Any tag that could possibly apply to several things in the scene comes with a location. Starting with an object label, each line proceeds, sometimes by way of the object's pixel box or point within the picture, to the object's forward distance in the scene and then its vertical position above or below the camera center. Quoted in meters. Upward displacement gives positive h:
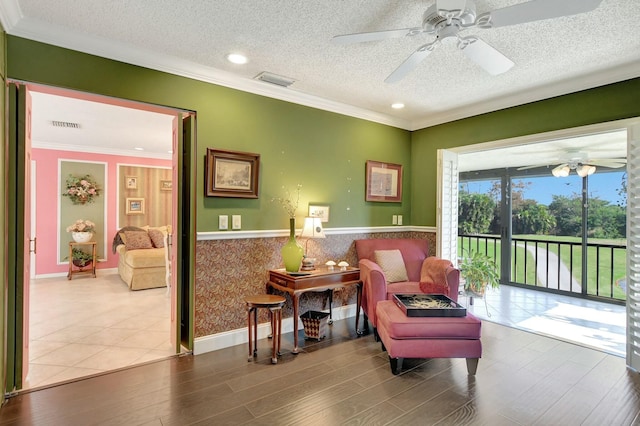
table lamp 3.36 -0.19
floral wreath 6.33 +0.41
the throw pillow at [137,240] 5.85 -0.50
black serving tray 2.67 -0.75
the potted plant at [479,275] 4.48 -0.82
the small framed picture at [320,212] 3.73 +0.00
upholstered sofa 5.31 -0.76
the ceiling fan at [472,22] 1.61 +1.02
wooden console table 3.06 -0.66
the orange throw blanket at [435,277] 3.48 -0.67
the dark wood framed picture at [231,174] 3.04 +0.35
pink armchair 3.26 -0.64
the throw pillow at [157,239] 6.18 -0.50
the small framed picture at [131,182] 6.90 +0.60
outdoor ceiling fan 4.88 +0.74
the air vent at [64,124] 4.75 +1.23
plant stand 6.12 -0.94
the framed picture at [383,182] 4.27 +0.40
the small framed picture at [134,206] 6.92 +0.11
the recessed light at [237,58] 2.75 +1.26
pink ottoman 2.60 -0.96
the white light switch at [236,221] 3.18 -0.09
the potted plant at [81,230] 6.18 -0.34
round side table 2.84 -0.83
